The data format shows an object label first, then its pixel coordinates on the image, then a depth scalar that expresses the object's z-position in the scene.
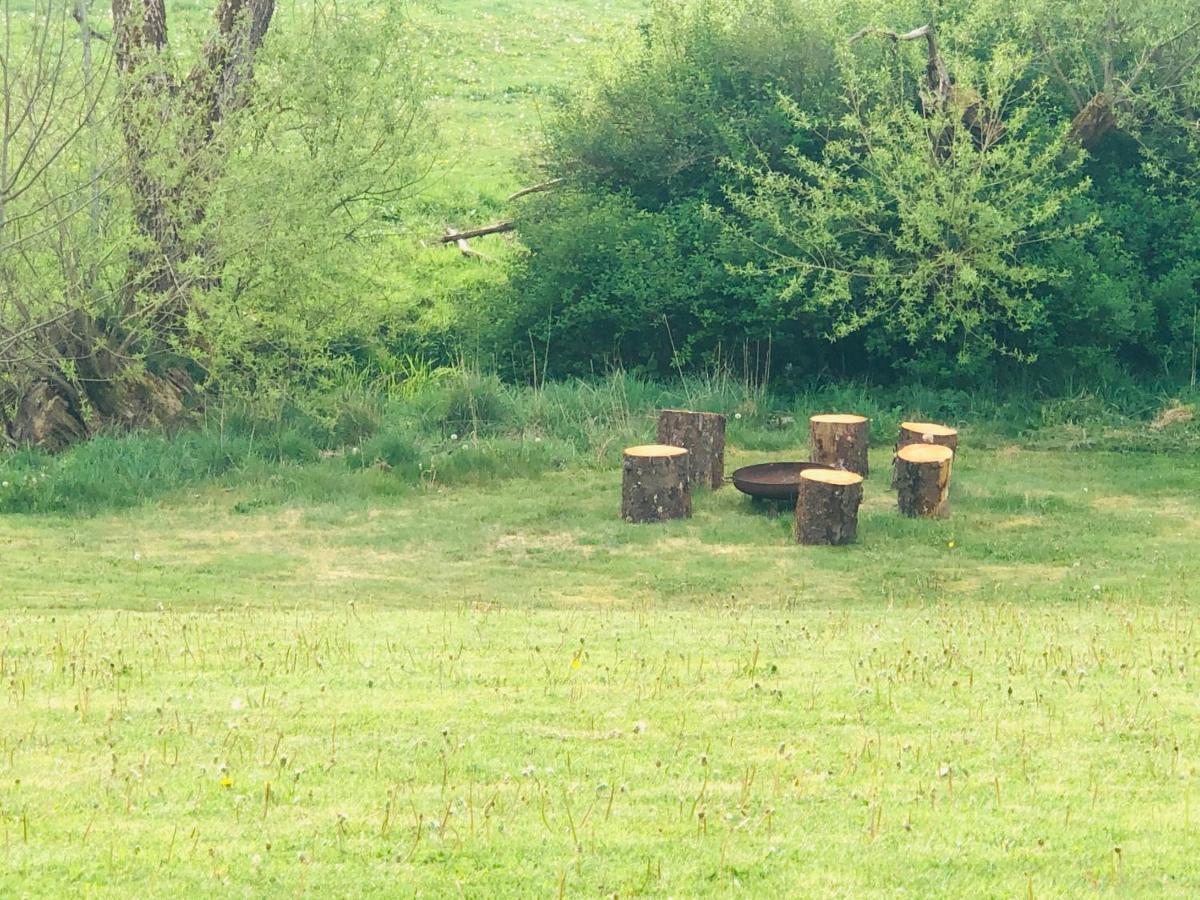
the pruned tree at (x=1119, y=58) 20.64
